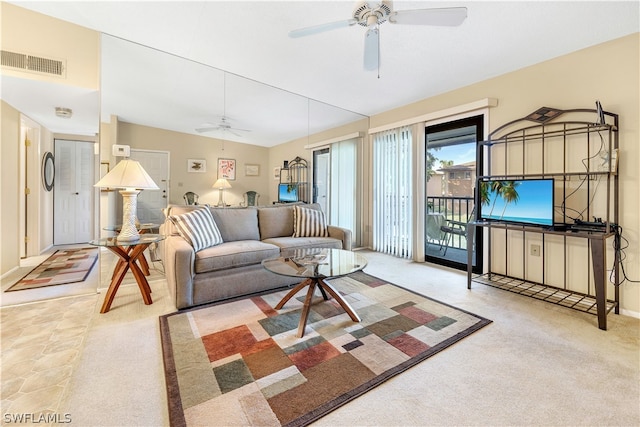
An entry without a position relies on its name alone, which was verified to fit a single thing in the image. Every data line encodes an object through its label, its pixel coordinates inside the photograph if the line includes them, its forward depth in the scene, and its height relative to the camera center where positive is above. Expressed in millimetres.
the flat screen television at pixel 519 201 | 2561 +124
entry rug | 2941 -720
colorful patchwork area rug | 1308 -907
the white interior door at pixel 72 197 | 4172 +249
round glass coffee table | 2027 -449
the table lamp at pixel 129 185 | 2393 +253
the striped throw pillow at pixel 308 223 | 3664 -144
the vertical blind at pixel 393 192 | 4281 +345
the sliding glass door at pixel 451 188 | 3688 +394
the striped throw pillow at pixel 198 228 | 2688 -166
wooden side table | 2340 -443
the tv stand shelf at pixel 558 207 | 2342 +55
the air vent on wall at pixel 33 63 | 2492 +1434
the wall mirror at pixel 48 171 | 3957 +638
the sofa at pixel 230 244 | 2426 -347
